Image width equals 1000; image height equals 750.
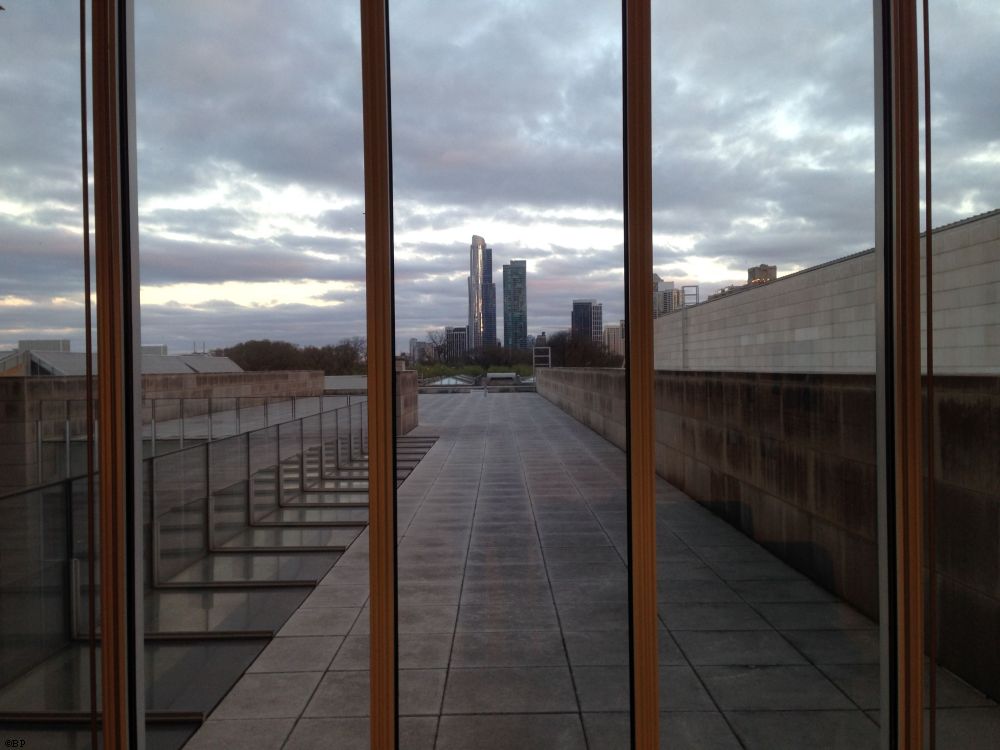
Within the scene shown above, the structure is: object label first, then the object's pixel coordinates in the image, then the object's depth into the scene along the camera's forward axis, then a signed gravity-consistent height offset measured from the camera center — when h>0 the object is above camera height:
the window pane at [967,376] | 2.60 -0.06
